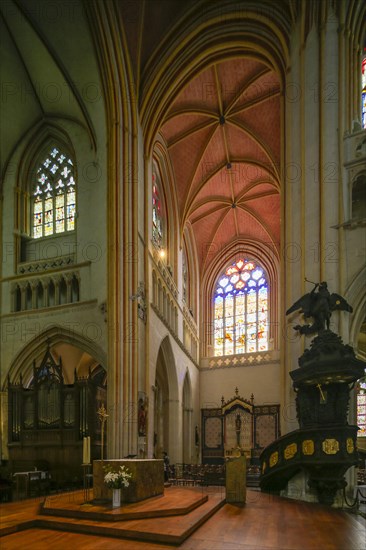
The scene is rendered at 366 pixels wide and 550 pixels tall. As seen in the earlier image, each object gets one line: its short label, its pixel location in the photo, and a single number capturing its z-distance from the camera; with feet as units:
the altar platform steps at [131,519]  25.13
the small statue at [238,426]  93.90
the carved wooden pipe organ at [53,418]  59.98
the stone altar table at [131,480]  31.89
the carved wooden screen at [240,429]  92.48
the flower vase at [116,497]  30.58
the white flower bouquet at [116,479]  29.68
